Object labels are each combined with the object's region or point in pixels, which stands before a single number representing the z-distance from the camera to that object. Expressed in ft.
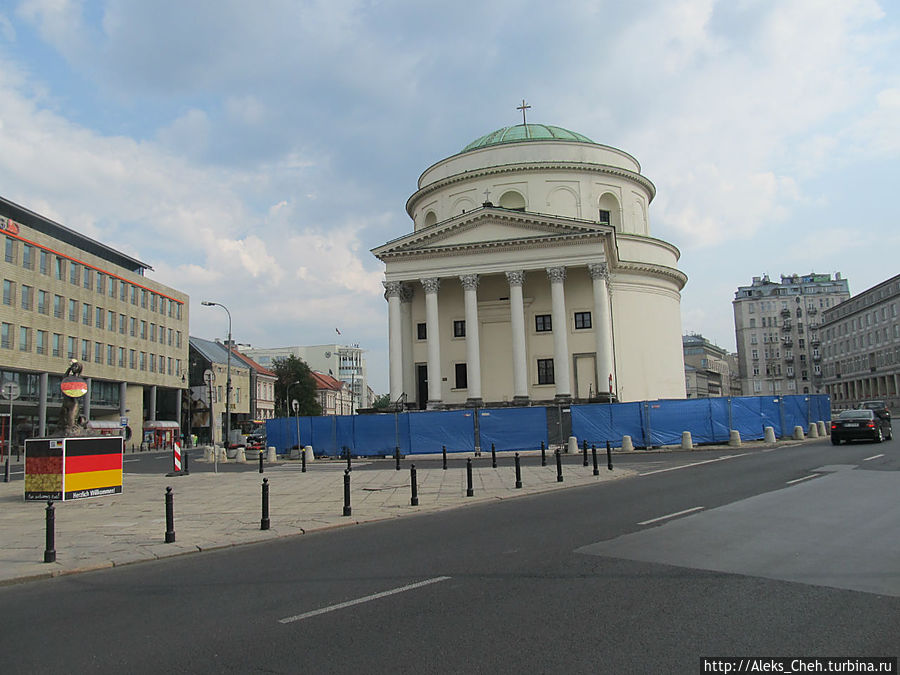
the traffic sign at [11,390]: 86.88
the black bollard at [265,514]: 40.47
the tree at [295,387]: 312.09
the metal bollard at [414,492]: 49.11
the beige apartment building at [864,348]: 323.98
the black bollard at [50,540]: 32.30
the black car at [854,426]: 97.55
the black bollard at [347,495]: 44.50
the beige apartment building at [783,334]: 442.09
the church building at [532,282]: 147.74
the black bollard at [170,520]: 36.81
